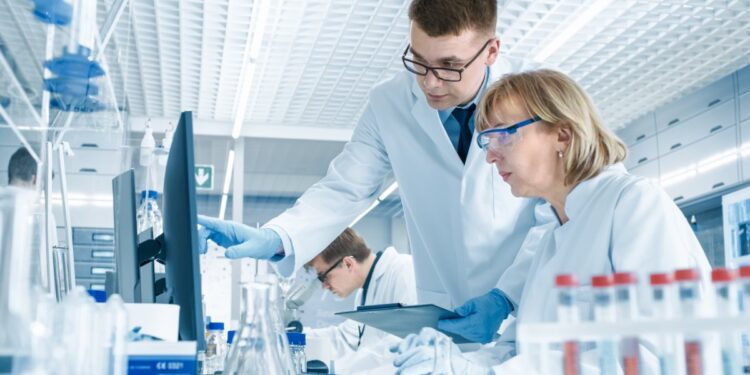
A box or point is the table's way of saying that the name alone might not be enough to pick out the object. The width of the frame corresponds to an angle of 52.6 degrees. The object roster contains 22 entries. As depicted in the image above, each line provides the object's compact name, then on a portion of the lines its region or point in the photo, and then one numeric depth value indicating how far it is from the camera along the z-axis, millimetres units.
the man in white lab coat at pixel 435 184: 1856
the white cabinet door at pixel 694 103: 5195
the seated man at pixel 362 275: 3727
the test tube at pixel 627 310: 702
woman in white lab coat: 1294
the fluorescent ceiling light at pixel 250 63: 4172
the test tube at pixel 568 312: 695
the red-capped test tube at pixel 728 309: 681
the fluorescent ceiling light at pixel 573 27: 4121
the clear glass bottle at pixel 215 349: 1587
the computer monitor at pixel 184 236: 1090
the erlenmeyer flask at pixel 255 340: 958
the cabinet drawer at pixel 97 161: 3252
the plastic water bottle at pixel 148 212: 1689
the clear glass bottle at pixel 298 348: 1675
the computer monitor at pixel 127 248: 1348
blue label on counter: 830
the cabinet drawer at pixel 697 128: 5098
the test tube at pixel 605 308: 705
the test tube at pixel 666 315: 681
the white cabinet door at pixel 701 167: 4945
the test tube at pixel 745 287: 692
